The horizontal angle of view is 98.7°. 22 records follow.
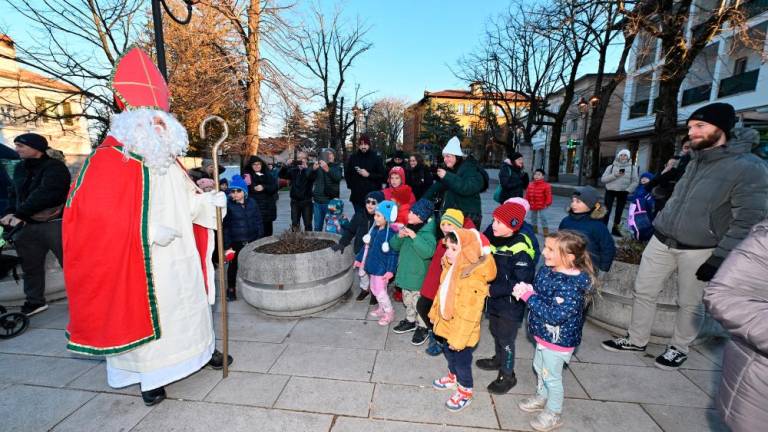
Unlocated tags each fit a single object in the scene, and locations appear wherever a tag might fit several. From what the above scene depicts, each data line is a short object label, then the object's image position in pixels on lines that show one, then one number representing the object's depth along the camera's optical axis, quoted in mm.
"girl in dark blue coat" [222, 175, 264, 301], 4605
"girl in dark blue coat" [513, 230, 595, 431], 2227
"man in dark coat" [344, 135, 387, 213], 6074
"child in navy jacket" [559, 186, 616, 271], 3154
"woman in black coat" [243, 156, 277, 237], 6164
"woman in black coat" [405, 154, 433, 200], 7070
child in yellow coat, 2410
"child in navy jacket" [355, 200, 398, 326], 3721
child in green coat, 3225
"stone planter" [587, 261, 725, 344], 3213
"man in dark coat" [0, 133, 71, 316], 3592
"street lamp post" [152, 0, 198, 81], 3504
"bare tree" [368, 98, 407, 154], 53375
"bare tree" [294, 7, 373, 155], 23172
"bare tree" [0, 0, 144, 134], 6938
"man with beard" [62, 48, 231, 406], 2281
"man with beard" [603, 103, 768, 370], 2471
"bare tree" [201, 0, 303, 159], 10117
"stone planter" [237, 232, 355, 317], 3775
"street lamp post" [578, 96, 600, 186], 16719
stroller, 3509
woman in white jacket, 7712
